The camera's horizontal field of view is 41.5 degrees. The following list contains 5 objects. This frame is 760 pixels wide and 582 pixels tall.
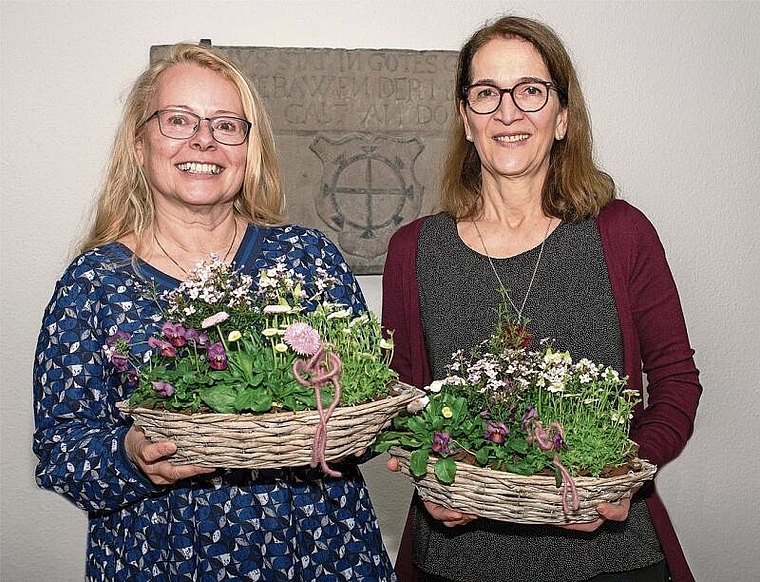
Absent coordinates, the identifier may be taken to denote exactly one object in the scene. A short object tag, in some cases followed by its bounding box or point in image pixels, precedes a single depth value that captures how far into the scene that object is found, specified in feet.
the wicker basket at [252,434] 4.64
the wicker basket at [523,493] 5.02
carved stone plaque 10.76
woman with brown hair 6.07
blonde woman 5.49
